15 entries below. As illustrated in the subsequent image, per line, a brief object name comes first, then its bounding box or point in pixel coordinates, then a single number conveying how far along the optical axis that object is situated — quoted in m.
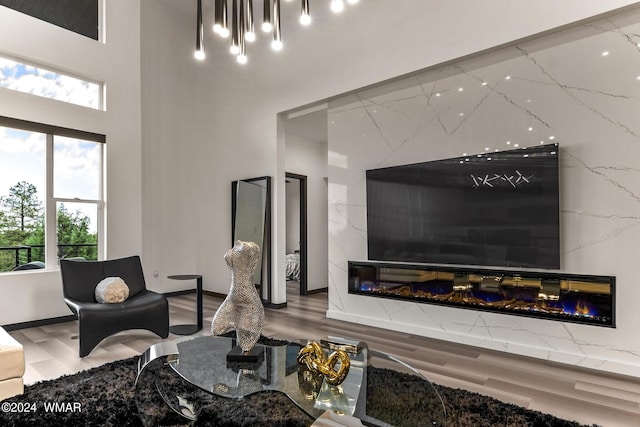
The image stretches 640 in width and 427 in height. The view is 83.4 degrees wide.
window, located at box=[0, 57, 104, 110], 4.20
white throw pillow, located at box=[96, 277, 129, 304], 3.71
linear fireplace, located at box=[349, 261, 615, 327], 2.96
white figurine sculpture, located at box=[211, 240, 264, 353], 2.14
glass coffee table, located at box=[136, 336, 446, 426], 1.61
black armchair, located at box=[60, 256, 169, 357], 3.31
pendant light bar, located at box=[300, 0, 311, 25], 2.43
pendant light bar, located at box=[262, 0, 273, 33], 2.43
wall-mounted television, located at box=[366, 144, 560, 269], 3.07
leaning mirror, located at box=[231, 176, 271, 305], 5.32
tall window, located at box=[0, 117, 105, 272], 4.21
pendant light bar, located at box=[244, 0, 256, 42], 2.56
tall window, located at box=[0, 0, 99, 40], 4.31
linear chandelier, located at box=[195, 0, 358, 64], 2.44
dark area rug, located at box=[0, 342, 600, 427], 1.86
